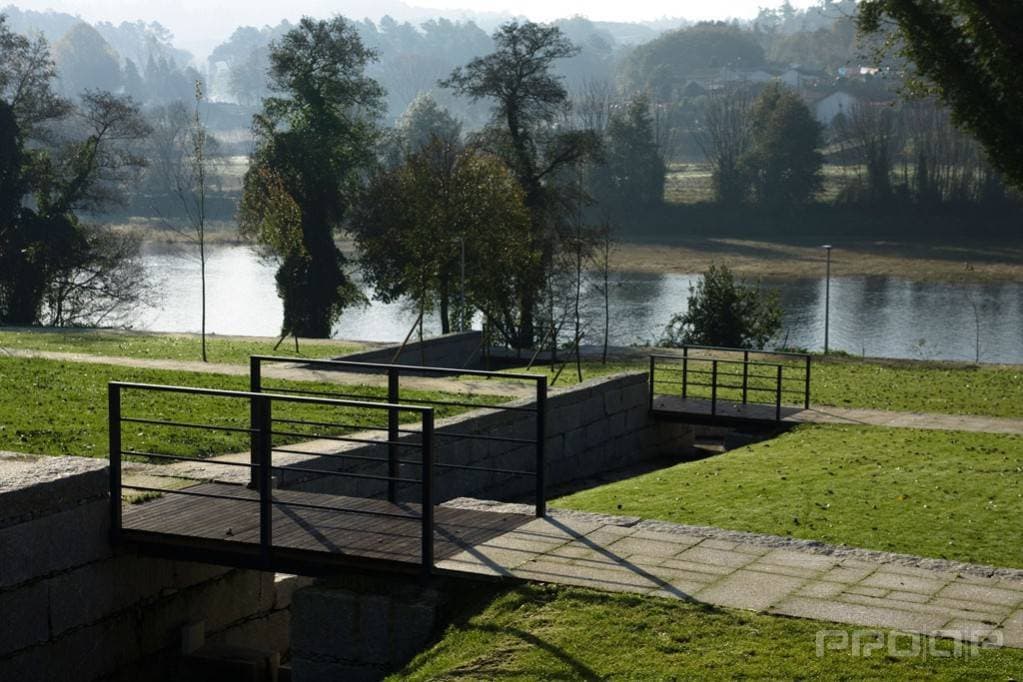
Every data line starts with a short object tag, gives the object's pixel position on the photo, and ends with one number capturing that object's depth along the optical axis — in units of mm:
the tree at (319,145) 44375
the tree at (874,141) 87500
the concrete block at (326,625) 7824
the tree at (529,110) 43688
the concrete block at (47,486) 7914
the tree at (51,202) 43438
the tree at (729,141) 90062
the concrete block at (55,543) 7895
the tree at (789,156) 85250
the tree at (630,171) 87375
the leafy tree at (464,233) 32906
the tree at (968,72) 17953
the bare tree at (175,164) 96062
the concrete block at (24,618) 7898
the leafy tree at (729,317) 33375
